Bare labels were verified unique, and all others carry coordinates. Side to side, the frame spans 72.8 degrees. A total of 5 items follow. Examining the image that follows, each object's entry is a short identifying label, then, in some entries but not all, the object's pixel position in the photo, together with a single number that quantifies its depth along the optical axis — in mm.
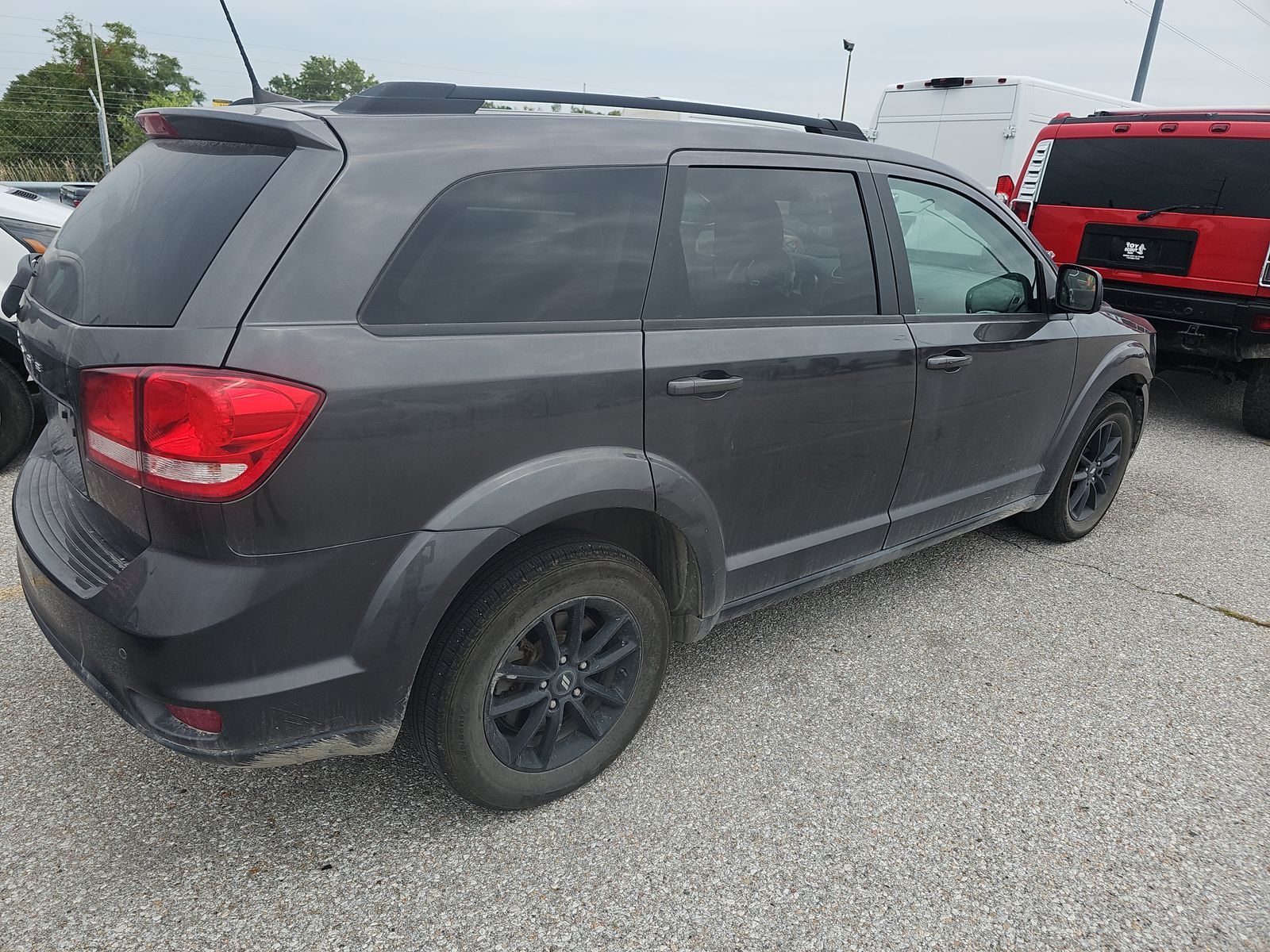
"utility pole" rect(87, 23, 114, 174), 25516
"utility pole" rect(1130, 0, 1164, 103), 18892
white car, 4336
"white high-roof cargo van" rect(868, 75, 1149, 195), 9297
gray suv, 1719
